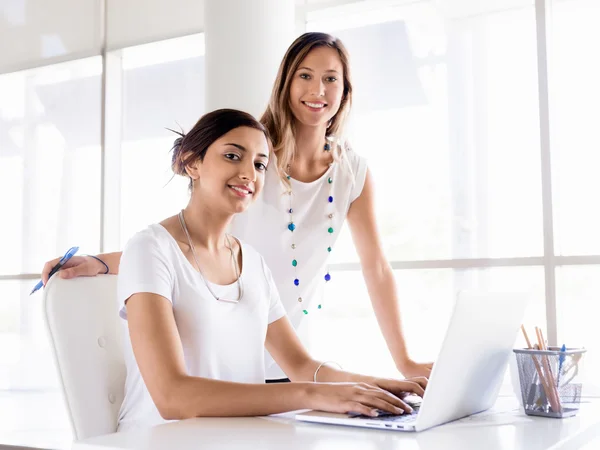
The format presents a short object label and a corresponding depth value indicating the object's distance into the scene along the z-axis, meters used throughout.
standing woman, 1.79
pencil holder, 1.16
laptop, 0.99
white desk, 0.89
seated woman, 1.11
